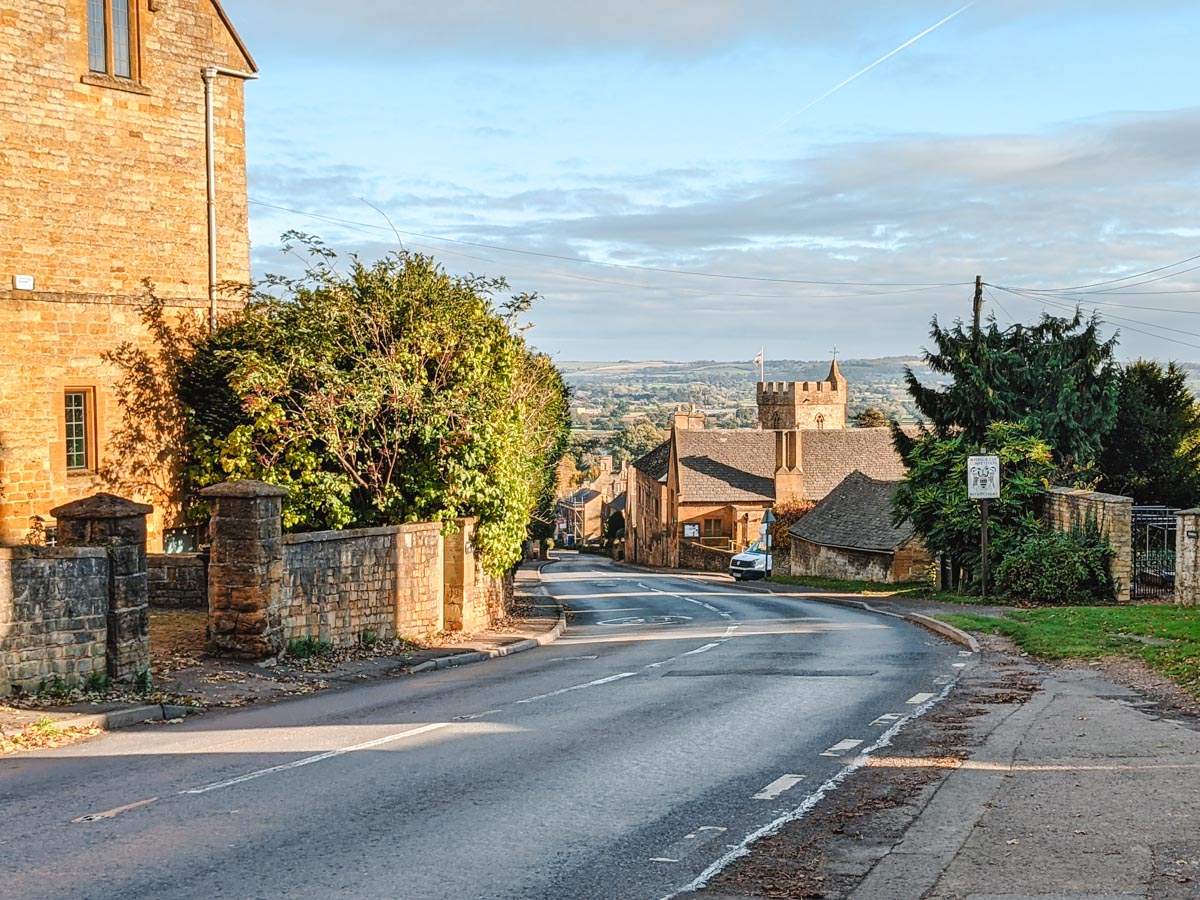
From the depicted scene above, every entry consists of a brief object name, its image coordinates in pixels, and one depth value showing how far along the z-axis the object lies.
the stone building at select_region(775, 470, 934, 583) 46.97
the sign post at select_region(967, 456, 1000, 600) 29.62
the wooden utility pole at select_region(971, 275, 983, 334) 37.30
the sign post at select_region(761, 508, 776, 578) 55.03
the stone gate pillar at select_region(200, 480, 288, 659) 16.11
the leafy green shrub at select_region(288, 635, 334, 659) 16.81
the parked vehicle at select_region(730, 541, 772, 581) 58.44
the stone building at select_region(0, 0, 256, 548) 22.94
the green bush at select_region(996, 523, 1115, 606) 27.81
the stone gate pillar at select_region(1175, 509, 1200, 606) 23.19
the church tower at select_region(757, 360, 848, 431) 100.38
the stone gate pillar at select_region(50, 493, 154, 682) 13.40
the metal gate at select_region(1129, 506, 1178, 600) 28.11
